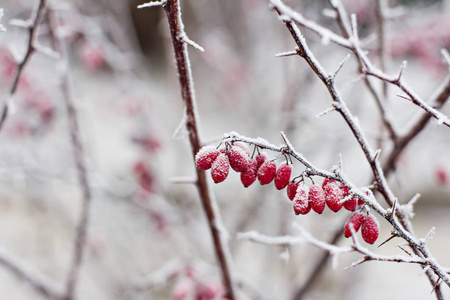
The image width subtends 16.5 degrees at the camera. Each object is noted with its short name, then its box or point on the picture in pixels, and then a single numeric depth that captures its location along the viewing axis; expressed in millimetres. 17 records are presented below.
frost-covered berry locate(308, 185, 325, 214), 556
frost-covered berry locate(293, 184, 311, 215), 553
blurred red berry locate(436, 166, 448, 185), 944
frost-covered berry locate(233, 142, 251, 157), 565
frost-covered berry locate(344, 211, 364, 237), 563
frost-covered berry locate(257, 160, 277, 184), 564
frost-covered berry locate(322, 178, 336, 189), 565
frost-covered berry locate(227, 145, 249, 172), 559
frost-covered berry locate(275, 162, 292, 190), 566
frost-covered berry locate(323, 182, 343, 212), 555
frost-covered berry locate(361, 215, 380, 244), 561
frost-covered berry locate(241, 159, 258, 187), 567
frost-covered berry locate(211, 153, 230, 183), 555
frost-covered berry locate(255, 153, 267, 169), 571
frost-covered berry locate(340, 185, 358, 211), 564
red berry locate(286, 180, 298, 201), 566
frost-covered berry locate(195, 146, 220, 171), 560
